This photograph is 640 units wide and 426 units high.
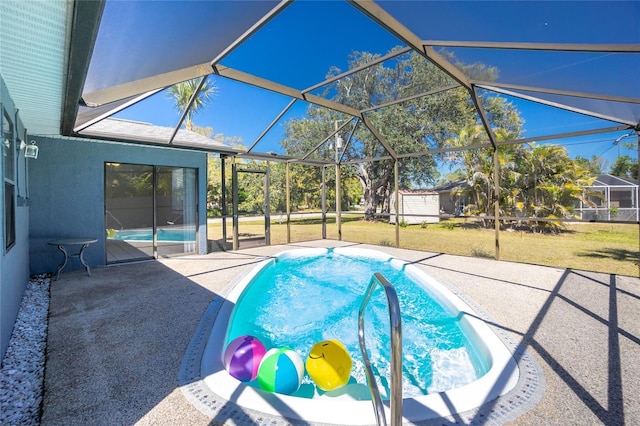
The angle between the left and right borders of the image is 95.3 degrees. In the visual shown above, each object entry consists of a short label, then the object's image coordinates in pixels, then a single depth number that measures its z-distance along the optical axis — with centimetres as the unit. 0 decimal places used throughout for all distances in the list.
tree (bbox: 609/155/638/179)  1201
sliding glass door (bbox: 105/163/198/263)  731
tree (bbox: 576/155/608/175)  1216
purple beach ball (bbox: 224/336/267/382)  259
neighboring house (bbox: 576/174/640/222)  984
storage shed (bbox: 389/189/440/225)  1916
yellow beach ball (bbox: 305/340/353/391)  267
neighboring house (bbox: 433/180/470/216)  1636
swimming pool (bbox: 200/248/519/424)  194
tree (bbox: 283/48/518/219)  1201
